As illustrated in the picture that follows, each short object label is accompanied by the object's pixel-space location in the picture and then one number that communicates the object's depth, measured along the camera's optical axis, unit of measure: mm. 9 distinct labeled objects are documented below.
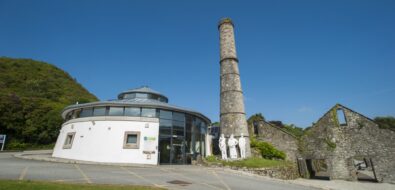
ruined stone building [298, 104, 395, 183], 20750
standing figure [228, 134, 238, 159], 20448
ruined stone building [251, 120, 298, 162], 24719
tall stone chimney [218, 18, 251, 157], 22484
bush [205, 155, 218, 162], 19219
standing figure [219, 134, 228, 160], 20441
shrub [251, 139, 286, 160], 24016
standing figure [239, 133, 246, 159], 20531
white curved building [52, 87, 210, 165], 18203
